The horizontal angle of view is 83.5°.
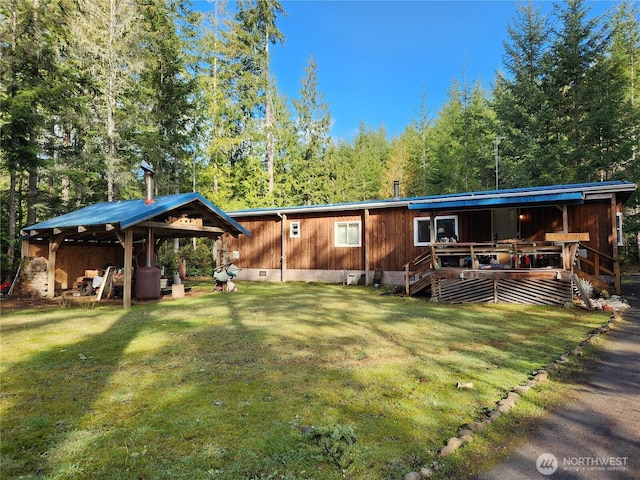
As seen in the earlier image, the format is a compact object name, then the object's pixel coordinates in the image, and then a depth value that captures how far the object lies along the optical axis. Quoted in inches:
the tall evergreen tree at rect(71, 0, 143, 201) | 639.8
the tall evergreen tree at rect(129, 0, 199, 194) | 762.2
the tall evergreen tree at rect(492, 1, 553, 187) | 893.2
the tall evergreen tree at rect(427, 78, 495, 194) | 1095.6
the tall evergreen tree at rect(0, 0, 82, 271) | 492.7
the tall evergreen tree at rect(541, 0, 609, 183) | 831.1
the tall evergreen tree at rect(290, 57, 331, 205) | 1222.3
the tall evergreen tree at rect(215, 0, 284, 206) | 1039.0
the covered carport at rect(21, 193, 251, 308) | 385.1
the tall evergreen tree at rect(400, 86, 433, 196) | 1306.6
